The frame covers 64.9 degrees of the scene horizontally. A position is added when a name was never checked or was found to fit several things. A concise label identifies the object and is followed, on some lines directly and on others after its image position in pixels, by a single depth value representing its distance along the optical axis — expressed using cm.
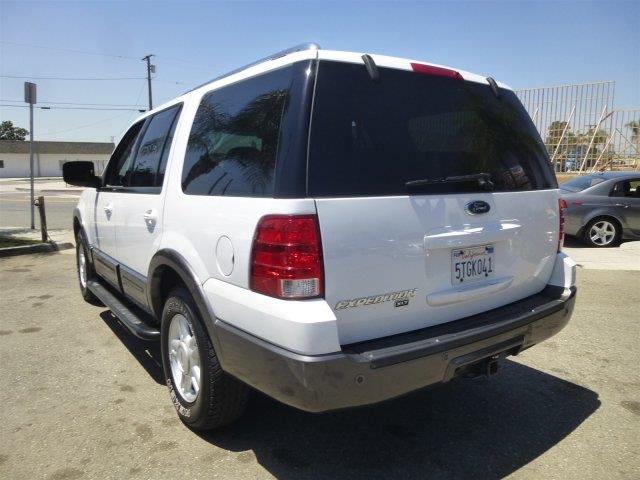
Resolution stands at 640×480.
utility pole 4629
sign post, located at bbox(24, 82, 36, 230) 979
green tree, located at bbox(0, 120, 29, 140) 9531
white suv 217
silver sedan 942
